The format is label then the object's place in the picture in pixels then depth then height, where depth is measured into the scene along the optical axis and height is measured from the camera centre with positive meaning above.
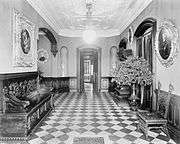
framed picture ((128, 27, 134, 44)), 6.96 +1.56
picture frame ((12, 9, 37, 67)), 3.93 +0.81
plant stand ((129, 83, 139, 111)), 5.46 -1.10
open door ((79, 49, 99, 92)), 10.24 +0.31
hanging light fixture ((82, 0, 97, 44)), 4.89 +1.47
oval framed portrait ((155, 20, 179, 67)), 3.38 +0.63
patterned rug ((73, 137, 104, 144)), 3.23 -1.39
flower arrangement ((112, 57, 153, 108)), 4.66 -0.03
